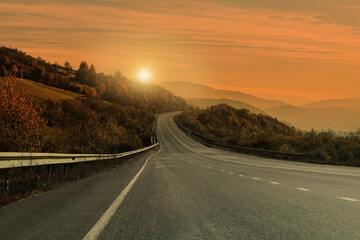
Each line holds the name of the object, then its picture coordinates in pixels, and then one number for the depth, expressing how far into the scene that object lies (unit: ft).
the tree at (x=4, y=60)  385.46
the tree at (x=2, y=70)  329.72
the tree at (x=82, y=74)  541.34
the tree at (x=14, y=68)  371.39
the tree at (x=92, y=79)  545.44
